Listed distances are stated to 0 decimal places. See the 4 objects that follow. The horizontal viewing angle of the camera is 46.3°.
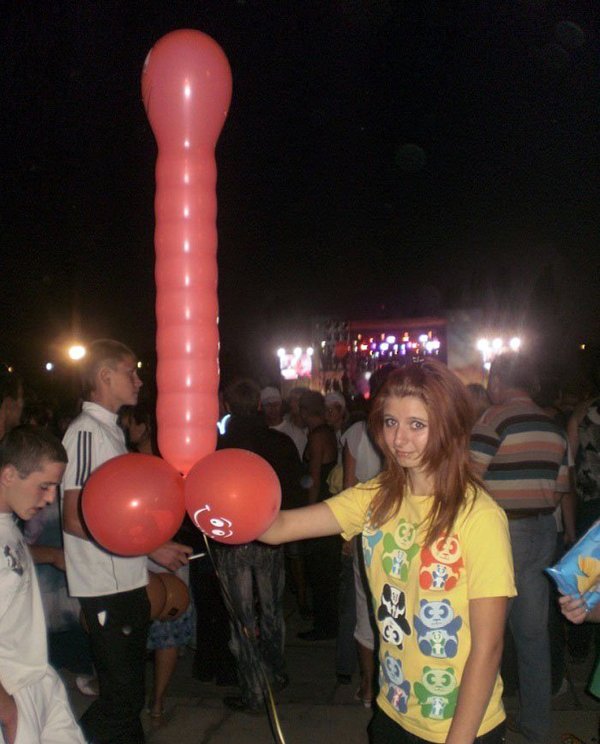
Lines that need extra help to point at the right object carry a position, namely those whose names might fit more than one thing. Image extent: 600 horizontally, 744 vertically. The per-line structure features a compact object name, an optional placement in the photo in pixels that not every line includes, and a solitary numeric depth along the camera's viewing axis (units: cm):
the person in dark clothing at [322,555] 577
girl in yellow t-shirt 190
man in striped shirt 394
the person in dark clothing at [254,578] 438
